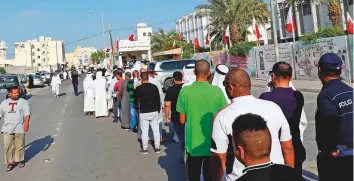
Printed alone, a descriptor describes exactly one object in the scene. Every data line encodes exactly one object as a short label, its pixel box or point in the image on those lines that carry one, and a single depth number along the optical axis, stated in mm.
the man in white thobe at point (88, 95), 15625
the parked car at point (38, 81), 42622
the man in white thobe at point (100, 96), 14750
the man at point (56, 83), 26170
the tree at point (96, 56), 127094
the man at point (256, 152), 2094
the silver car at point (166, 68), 23531
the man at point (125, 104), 11578
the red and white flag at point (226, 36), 36094
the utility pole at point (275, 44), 22422
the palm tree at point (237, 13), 37594
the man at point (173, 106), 6383
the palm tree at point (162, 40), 66438
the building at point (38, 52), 163925
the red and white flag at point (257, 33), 32875
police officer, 3488
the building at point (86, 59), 91950
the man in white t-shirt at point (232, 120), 3234
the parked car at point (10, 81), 26388
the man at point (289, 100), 4012
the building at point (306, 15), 37656
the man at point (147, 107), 8195
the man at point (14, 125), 7805
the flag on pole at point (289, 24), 26125
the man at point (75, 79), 25625
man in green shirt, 4395
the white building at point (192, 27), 75438
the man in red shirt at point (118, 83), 12364
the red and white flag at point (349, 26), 19094
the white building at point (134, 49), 63066
